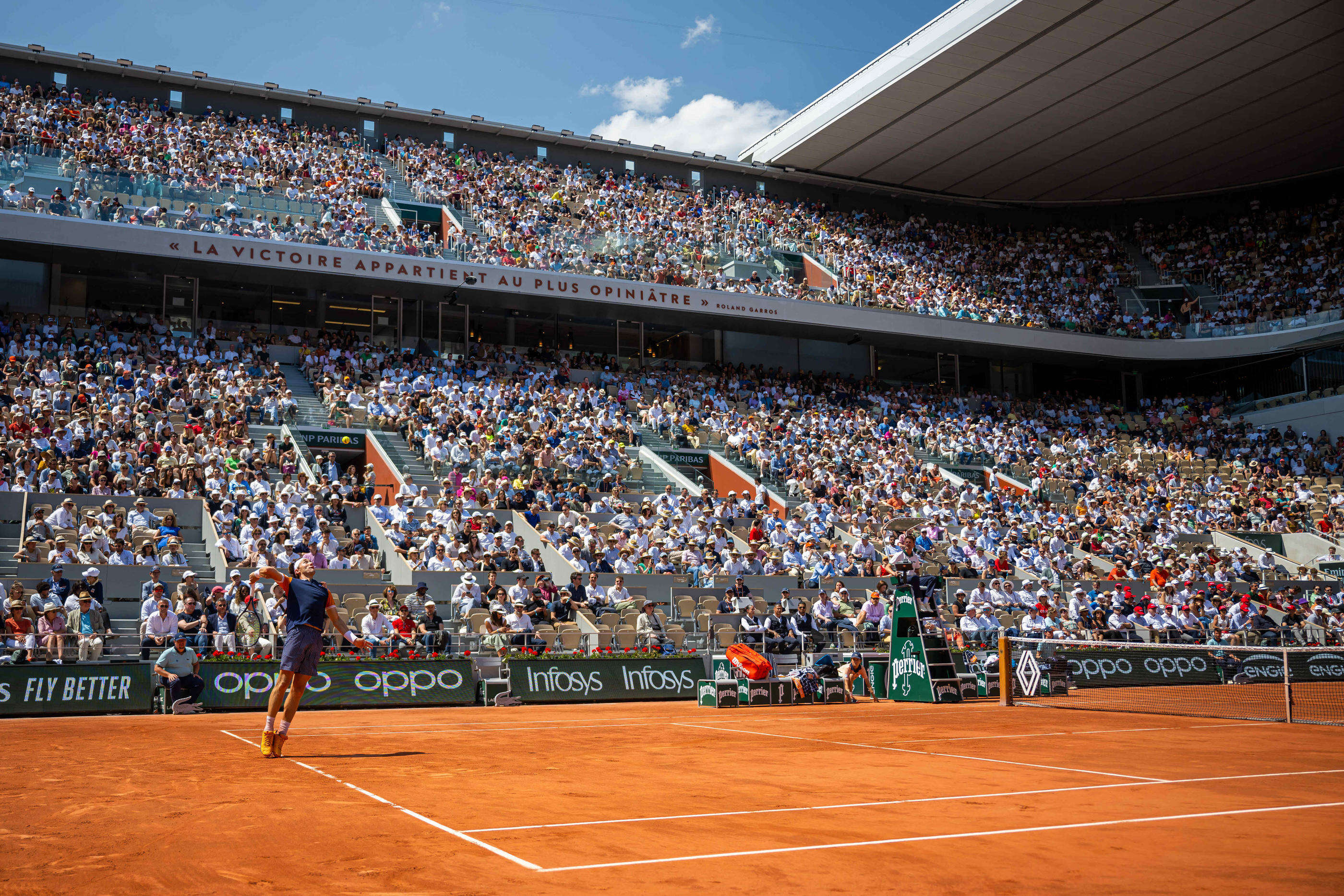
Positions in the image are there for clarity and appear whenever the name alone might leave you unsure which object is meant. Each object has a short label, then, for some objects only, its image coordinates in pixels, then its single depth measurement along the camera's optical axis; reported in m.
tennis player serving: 10.26
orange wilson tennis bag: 18.11
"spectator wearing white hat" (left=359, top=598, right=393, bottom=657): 18.32
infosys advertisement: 18.78
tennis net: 17.53
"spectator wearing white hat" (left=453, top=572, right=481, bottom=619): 19.98
